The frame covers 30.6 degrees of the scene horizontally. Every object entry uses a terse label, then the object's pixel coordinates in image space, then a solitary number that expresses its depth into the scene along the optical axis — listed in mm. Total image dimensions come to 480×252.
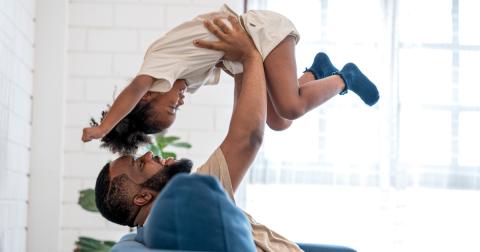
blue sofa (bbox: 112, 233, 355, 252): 2024
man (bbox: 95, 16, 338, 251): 2600
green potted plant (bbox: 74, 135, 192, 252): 4436
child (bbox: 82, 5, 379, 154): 2941
